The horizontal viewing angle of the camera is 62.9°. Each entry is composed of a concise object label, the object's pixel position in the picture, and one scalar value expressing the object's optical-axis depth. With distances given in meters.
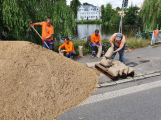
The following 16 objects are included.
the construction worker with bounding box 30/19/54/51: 5.25
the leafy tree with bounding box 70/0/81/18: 7.71
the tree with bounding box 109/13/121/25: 45.31
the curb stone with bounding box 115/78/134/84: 3.92
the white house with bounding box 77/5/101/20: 79.88
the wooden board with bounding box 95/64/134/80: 4.02
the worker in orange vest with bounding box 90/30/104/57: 6.53
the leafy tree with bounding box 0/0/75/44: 5.16
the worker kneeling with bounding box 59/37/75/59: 5.59
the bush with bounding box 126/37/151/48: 8.52
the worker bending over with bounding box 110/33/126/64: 4.53
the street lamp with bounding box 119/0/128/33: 7.22
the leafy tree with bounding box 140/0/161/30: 14.91
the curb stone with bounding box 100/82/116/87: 3.75
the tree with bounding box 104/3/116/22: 54.00
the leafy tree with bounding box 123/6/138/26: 40.03
